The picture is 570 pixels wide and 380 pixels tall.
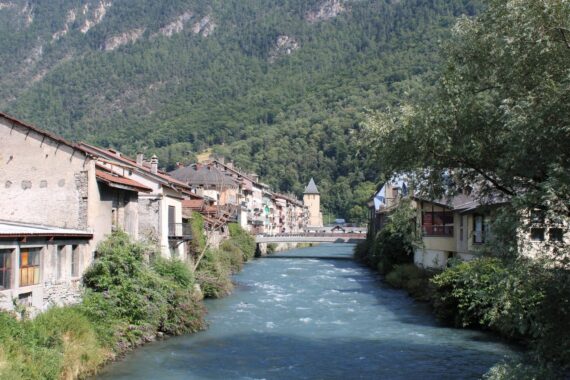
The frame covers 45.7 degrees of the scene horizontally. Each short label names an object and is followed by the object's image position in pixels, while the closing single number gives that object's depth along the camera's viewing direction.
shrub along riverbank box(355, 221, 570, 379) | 14.69
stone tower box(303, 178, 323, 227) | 199.75
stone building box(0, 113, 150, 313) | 27.39
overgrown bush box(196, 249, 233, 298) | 43.03
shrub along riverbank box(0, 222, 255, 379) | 19.77
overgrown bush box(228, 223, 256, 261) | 77.56
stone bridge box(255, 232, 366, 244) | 94.00
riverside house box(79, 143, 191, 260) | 39.72
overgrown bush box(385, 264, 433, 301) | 43.28
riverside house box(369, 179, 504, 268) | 40.31
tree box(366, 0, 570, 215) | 14.38
